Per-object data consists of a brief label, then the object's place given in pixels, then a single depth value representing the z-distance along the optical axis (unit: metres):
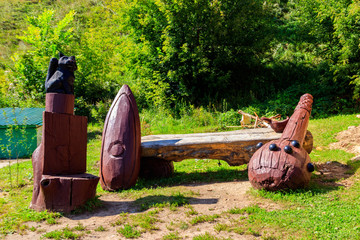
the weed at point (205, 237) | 3.65
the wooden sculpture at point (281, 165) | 4.73
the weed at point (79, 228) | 4.07
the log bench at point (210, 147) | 6.13
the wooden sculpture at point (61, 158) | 4.55
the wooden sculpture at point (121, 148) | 5.59
